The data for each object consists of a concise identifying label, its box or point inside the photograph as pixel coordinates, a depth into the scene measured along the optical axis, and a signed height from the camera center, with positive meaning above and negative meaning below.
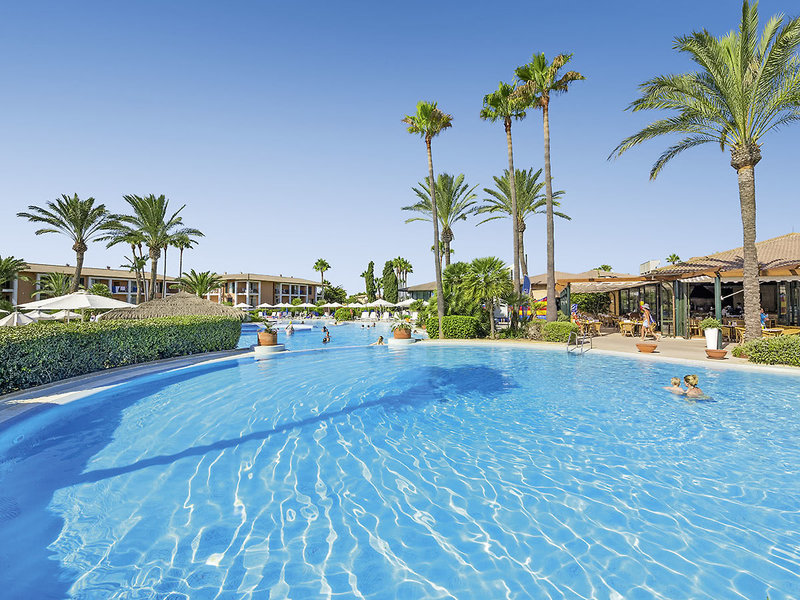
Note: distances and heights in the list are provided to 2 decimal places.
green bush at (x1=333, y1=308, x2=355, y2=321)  50.22 -0.44
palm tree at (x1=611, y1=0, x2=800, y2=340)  13.27 +8.18
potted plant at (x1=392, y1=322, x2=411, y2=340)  21.55 -1.20
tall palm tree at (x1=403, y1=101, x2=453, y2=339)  22.52 +11.51
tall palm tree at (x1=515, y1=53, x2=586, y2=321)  19.94 +12.26
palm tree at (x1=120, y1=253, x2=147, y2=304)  48.66 +6.65
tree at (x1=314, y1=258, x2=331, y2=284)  85.75 +10.77
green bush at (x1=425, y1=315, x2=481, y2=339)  21.86 -0.93
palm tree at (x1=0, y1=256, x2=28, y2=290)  34.12 +4.49
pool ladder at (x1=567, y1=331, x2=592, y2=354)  17.17 -1.62
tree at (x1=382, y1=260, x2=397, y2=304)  63.31 +4.64
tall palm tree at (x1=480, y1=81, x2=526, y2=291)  21.61 +12.22
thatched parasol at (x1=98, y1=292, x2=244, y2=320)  20.05 +0.22
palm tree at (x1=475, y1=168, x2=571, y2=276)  28.83 +8.87
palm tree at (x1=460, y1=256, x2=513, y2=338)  20.14 +1.64
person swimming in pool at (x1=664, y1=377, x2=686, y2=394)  9.67 -2.00
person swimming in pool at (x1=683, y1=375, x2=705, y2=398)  9.15 -1.98
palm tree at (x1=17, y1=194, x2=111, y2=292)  27.02 +7.02
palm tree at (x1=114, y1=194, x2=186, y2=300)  31.53 +7.83
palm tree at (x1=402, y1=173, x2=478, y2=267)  29.70 +8.84
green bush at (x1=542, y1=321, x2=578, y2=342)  19.00 -1.06
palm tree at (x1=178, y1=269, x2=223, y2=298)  50.31 +4.19
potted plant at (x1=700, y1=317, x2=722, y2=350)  13.94 -1.05
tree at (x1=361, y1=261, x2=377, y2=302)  71.06 +6.23
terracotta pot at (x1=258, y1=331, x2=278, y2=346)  17.94 -1.24
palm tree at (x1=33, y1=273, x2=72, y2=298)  39.72 +3.34
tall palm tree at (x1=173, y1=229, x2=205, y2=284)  33.97 +7.21
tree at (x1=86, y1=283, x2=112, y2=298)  44.44 +2.95
